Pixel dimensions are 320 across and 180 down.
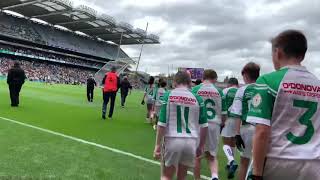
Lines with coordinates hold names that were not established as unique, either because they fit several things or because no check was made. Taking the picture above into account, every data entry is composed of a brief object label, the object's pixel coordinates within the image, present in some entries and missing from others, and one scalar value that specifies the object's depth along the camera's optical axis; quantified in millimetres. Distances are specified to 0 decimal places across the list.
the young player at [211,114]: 4178
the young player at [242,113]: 3928
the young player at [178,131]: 3180
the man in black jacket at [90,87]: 14891
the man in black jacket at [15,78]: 10852
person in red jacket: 9752
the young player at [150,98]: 10168
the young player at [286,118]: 1821
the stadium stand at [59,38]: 44295
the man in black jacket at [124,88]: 14712
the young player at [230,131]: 4654
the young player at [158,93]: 8671
